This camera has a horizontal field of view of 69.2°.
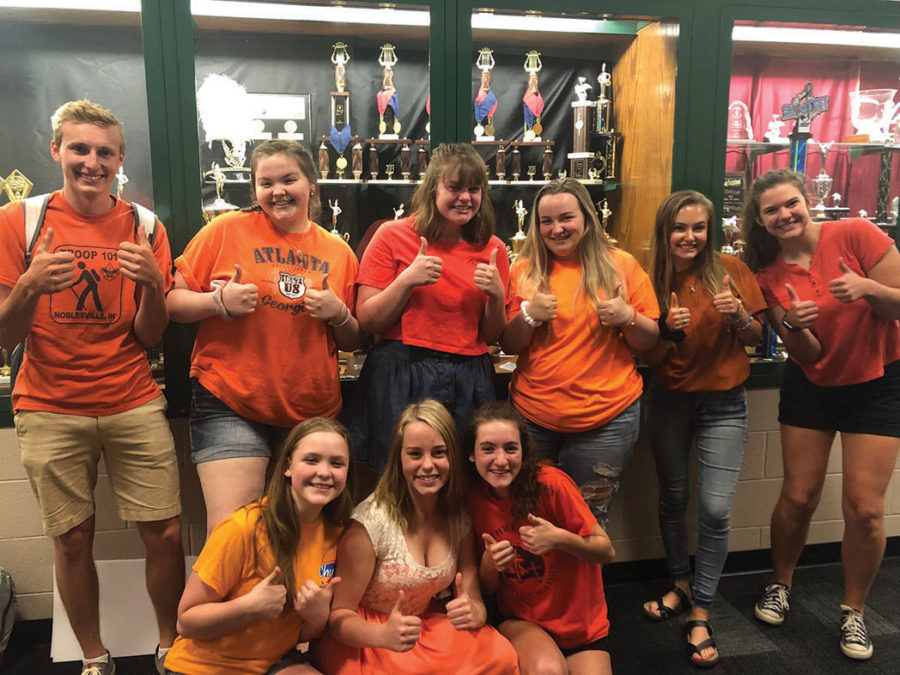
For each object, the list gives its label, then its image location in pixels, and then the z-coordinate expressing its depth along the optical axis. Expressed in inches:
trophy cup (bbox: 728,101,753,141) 110.1
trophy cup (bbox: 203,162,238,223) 97.9
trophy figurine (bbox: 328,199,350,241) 110.1
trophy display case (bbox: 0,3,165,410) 107.1
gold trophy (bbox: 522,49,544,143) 117.5
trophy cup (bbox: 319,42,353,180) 111.6
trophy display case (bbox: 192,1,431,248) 104.2
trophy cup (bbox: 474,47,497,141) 114.4
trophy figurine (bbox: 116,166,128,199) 105.4
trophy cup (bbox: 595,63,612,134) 116.0
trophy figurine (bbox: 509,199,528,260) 117.7
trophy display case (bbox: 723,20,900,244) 109.6
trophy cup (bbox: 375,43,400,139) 110.8
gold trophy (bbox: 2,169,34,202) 96.1
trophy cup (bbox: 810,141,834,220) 116.6
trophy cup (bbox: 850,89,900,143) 116.4
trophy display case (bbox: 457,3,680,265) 101.2
